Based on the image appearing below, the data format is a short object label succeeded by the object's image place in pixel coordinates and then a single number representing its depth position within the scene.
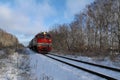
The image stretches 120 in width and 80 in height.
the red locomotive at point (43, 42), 12.57
